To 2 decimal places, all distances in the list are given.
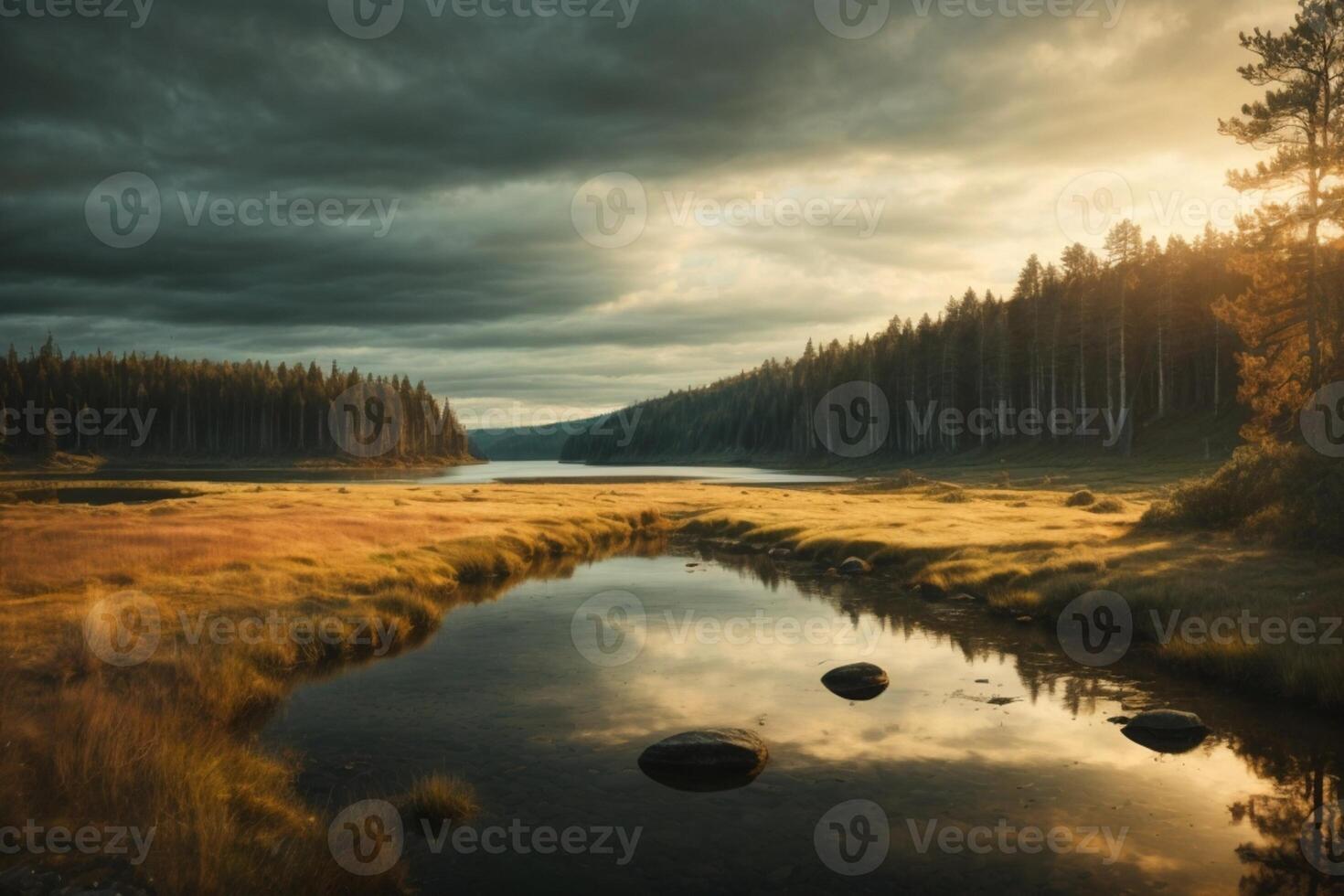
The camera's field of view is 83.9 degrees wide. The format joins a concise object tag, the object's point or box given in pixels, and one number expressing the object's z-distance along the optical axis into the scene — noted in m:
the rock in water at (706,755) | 13.60
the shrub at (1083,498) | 48.66
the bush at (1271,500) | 24.45
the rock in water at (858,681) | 18.19
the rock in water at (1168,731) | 14.47
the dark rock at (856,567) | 35.12
